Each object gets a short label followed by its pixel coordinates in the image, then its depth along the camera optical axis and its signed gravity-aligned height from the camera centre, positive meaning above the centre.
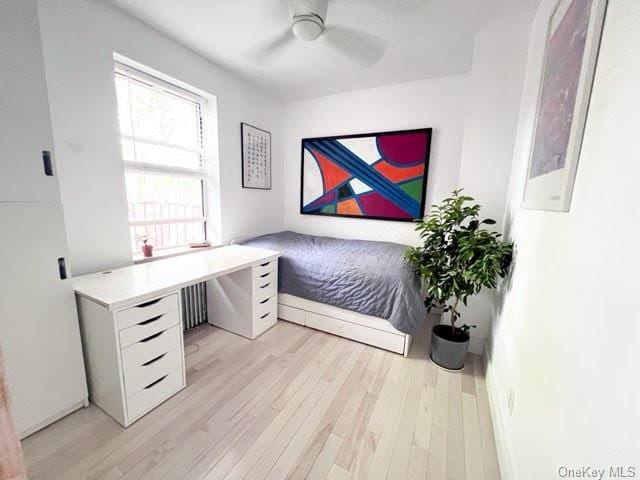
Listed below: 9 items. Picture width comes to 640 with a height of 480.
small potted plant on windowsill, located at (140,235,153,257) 2.07 -0.40
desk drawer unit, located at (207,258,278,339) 2.18 -0.87
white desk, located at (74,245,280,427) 1.33 -0.74
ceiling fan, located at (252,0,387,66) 1.56 +1.29
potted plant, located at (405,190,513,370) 1.56 -0.35
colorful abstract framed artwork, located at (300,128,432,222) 2.74 +0.39
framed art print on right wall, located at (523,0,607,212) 0.79 +0.43
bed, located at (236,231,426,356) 1.97 -0.73
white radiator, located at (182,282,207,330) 2.31 -0.97
